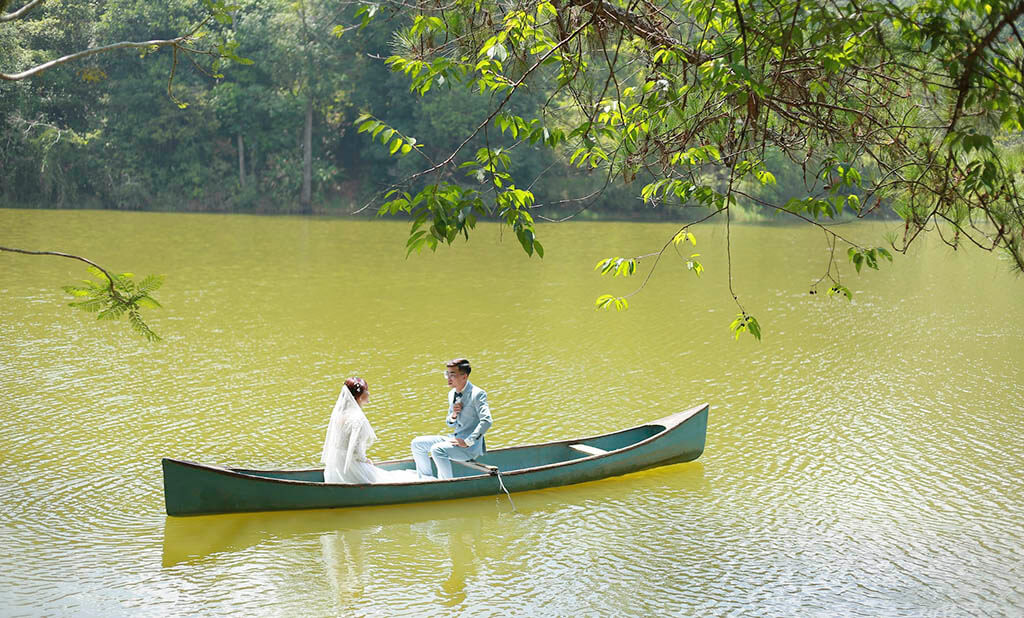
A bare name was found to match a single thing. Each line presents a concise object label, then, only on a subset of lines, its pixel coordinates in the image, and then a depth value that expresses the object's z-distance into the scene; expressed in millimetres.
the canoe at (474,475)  7070
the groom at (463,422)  7860
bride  7344
